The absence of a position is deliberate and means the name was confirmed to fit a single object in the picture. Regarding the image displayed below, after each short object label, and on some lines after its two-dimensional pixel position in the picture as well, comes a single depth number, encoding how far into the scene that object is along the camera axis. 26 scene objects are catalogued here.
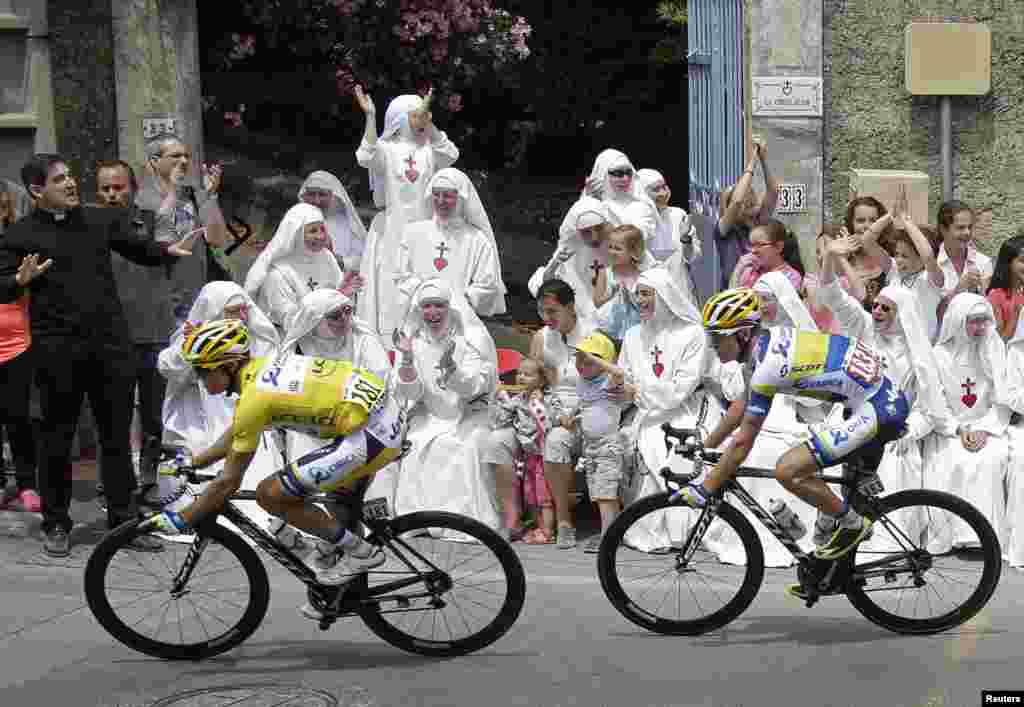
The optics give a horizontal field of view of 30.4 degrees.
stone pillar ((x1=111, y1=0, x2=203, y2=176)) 13.27
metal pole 14.10
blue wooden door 13.87
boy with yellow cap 10.92
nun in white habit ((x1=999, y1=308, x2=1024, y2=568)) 10.55
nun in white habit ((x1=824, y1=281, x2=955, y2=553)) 10.85
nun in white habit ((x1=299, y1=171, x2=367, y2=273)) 13.10
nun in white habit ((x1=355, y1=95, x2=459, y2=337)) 13.40
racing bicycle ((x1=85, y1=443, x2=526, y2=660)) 8.56
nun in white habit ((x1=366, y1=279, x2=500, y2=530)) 11.30
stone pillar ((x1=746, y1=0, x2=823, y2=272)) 13.68
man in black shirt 10.48
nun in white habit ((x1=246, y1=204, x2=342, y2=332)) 12.23
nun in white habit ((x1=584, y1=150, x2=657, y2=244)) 12.70
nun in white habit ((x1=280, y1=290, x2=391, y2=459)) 11.12
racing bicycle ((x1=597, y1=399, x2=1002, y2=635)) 8.84
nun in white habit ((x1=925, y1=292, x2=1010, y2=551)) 10.77
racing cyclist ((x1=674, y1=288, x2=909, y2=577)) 8.70
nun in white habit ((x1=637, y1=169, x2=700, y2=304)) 12.84
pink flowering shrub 16.61
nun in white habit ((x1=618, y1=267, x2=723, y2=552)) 11.06
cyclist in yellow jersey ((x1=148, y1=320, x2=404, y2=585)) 8.28
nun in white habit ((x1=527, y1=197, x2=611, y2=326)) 12.34
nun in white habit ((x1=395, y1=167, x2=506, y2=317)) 12.53
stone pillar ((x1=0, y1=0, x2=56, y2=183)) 12.80
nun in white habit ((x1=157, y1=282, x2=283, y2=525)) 11.15
